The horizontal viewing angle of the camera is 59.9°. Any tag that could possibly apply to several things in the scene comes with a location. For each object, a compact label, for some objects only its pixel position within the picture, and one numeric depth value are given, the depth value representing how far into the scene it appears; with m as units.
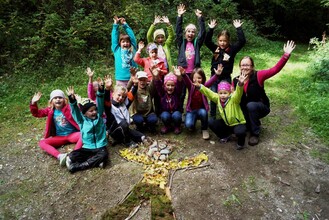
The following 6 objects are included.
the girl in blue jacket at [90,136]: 5.00
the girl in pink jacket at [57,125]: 5.49
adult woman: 5.33
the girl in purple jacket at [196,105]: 5.68
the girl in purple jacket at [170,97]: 5.69
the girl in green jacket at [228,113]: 5.29
